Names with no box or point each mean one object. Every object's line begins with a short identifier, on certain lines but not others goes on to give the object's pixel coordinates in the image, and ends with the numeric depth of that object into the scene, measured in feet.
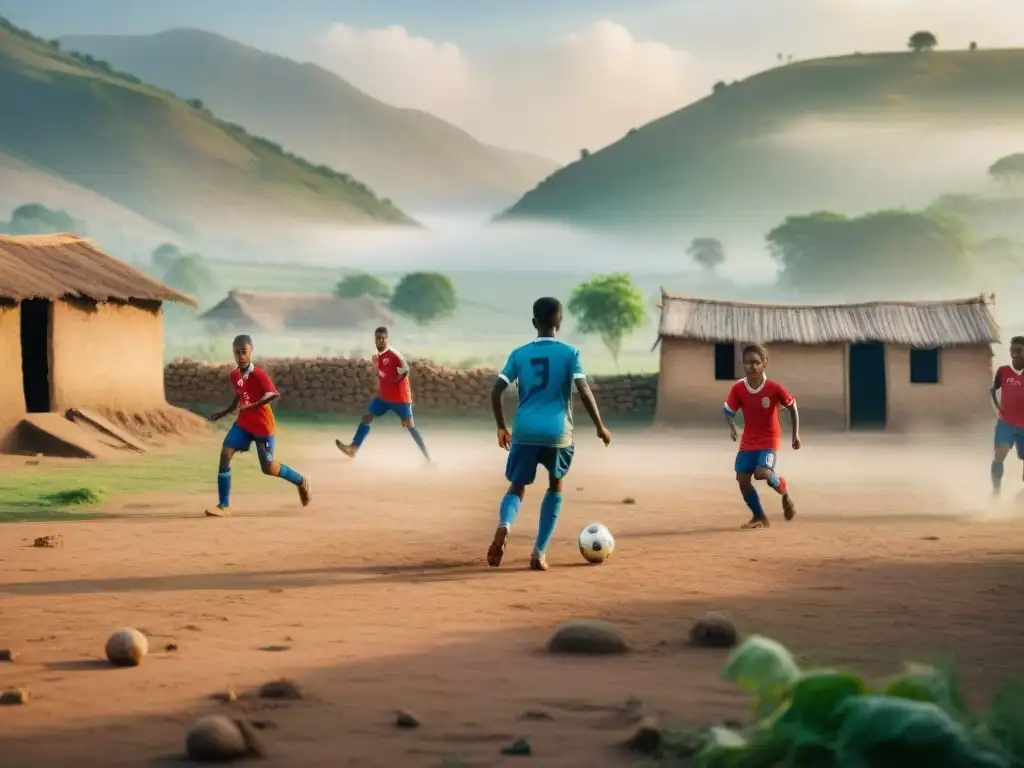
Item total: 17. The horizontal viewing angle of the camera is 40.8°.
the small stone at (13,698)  19.66
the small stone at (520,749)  17.00
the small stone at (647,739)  16.87
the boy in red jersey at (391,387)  62.59
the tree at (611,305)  238.68
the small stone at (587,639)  23.29
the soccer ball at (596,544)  33.76
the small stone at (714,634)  23.84
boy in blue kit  32.65
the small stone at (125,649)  22.18
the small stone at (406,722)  18.28
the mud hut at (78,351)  73.36
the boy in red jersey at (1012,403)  45.76
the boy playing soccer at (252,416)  44.73
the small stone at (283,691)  19.97
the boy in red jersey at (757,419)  41.16
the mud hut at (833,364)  103.19
